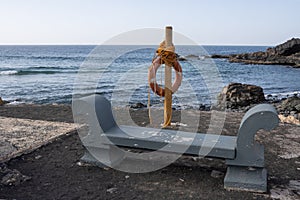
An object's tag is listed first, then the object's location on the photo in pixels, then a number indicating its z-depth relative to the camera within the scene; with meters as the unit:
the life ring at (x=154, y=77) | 5.30
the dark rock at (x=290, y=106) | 12.45
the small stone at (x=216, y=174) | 4.11
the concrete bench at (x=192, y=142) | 3.73
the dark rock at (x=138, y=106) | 12.41
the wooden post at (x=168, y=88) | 5.49
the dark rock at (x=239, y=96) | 14.16
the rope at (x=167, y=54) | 5.38
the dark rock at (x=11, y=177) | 3.87
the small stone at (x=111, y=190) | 3.69
